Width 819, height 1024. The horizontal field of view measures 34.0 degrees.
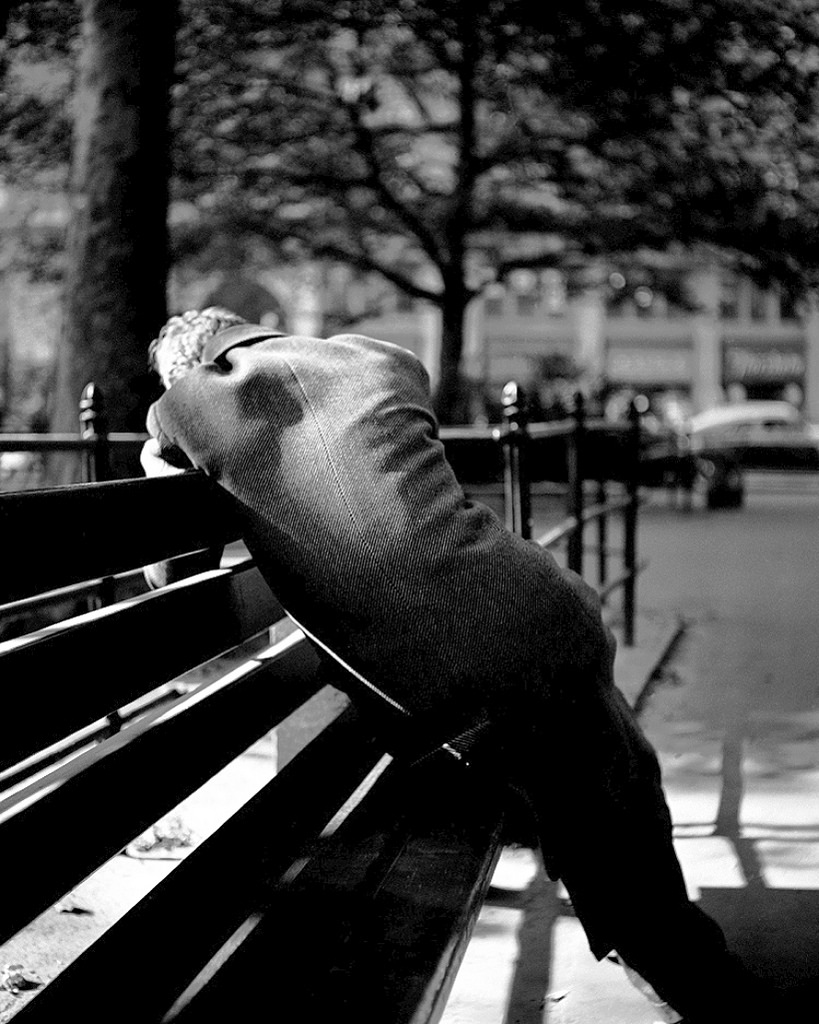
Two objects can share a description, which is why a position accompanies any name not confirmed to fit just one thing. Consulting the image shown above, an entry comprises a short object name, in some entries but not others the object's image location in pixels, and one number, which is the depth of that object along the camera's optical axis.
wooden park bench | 1.78
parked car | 31.61
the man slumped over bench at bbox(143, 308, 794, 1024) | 2.25
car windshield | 31.77
